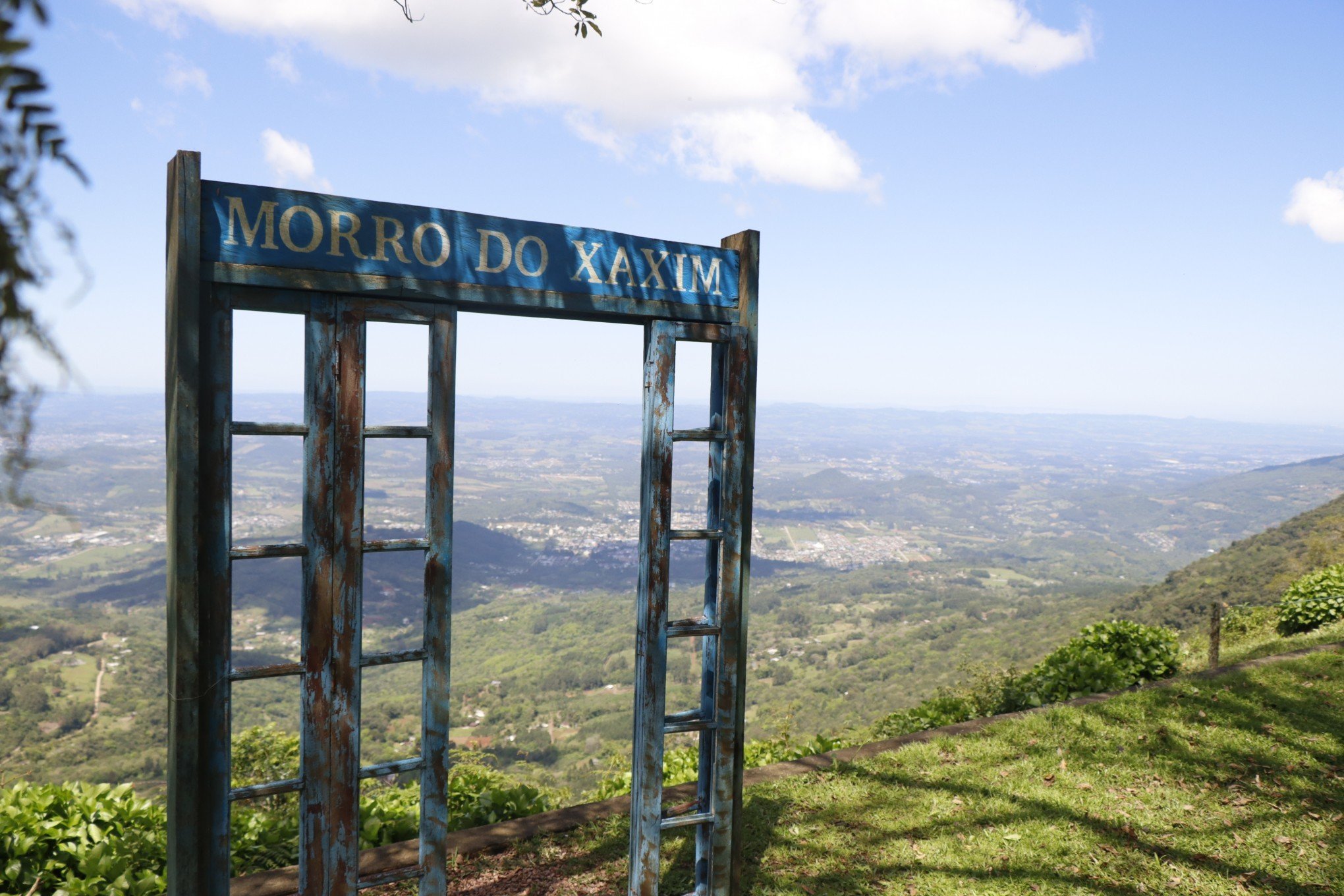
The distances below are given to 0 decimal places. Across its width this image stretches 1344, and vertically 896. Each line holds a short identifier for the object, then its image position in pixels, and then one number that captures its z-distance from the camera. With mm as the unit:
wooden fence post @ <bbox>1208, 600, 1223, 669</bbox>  8023
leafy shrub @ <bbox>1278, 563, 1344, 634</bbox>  10062
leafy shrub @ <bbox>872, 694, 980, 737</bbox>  6840
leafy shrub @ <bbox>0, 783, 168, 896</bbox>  3738
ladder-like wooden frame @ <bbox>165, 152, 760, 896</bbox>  2766
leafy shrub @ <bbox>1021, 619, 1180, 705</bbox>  7316
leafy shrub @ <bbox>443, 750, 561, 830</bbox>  4926
